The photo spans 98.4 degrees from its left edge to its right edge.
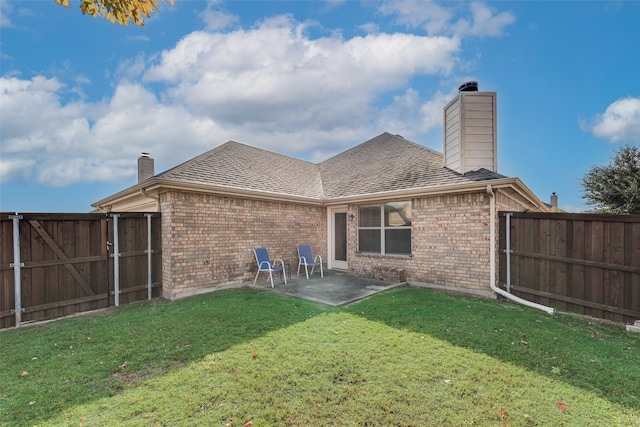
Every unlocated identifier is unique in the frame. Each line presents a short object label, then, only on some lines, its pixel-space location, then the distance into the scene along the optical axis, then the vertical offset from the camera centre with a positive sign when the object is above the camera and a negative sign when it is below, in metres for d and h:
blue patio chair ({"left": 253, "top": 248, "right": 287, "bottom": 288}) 7.41 -1.37
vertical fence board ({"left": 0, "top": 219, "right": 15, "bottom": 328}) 4.80 -1.09
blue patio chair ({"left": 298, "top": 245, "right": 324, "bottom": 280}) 8.46 -1.45
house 6.52 -0.01
